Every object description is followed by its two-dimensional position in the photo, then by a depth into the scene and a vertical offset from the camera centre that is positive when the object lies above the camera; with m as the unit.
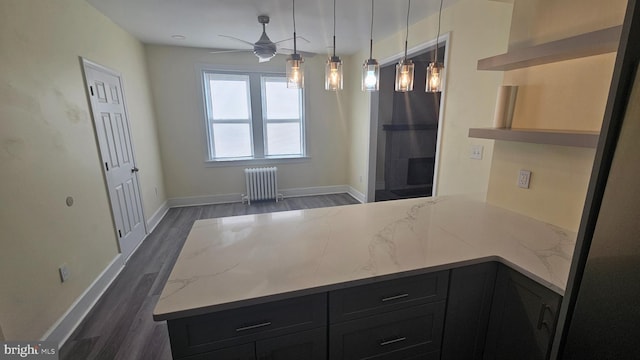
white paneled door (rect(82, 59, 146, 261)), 2.57 -0.26
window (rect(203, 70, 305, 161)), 4.48 +0.19
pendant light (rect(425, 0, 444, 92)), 1.75 +0.33
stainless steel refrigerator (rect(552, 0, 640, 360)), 0.55 -0.25
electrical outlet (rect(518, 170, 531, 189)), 1.70 -0.34
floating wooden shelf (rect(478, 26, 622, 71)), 1.17 +0.38
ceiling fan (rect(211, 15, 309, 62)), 2.69 +0.80
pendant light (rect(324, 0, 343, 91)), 1.62 +0.33
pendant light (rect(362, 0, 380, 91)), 1.63 +0.32
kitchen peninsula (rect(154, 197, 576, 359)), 0.97 -0.60
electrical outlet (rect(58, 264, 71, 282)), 1.90 -1.04
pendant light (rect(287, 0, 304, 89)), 1.60 +0.34
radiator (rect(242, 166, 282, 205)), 4.66 -0.99
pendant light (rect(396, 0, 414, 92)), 1.69 +0.33
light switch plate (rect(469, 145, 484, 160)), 2.38 -0.23
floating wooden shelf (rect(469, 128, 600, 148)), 1.26 -0.06
